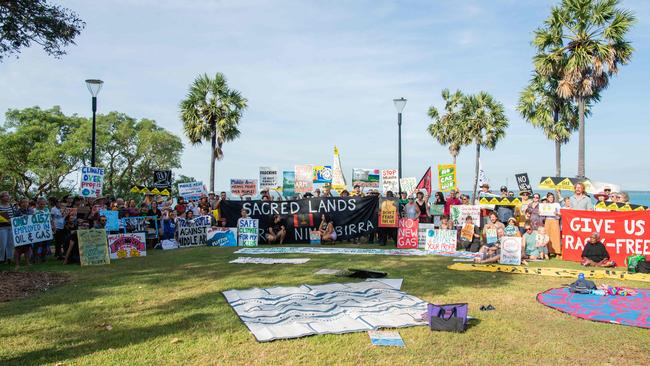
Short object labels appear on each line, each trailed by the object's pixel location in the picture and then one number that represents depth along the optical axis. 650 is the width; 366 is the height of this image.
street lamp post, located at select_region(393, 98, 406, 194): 18.80
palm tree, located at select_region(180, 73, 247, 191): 27.02
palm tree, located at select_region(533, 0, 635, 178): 20.45
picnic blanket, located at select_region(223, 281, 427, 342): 5.46
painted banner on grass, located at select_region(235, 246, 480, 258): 12.68
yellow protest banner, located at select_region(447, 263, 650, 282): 9.27
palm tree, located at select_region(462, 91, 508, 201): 36.56
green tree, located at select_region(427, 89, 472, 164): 38.47
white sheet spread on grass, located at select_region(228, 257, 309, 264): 10.93
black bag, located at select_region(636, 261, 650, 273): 9.86
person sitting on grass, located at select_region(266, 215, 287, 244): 15.91
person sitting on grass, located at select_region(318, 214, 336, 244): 15.84
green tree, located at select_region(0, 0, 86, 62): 10.22
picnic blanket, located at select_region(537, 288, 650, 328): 6.01
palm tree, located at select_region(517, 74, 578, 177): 26.89
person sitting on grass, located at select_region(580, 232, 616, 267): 11.11
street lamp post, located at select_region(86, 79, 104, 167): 14.41
